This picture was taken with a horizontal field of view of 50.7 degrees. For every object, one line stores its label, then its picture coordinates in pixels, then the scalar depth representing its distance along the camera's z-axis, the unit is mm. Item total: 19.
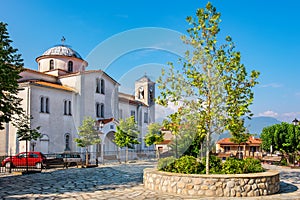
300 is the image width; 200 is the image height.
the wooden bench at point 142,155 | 37131
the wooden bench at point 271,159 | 24809
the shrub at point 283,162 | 24602
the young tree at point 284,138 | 25516
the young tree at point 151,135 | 28931
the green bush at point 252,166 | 12200
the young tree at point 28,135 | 19147
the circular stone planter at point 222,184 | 10602
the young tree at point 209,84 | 12125
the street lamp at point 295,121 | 25231
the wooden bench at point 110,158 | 32938
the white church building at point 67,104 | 27375
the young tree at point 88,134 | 27475
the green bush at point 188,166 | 12118
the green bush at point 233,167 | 11922
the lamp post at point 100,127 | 28634
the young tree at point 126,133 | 29141
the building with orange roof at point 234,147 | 40875
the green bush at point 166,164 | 12734
